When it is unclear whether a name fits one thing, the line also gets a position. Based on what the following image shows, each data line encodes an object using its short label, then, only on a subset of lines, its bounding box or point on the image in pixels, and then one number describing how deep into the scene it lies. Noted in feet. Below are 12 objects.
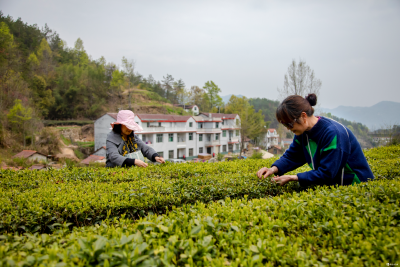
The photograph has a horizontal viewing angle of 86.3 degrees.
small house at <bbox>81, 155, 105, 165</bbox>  69.19
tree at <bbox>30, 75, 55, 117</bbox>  119.75
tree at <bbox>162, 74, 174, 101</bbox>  225.13
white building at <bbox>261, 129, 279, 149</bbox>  173.99
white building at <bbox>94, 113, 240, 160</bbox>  92.58
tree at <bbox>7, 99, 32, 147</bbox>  73.67
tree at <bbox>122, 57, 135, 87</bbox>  145.59
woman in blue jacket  7.65
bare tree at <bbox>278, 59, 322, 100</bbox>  71.56
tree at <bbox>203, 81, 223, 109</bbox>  181.78
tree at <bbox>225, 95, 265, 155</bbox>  116.78
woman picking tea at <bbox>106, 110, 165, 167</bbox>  13.03
